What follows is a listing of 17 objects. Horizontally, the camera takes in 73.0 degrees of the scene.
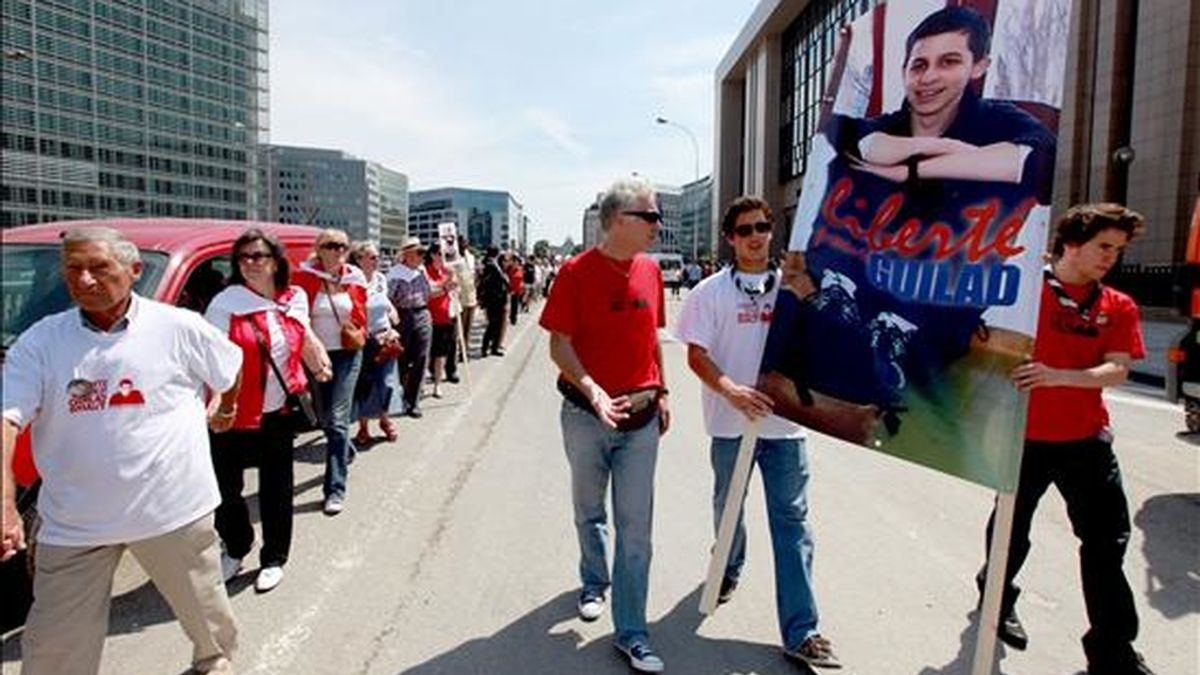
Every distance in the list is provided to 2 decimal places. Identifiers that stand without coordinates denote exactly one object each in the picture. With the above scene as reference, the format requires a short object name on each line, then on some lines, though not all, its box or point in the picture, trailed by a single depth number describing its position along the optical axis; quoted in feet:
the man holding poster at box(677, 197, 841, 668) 11.21
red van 12.47
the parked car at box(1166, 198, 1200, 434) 21.35
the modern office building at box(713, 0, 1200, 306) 79.92
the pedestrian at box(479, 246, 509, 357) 47.32
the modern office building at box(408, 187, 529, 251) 509.76
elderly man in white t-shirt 8.91
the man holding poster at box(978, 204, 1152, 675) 10.83
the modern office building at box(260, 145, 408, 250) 434.30
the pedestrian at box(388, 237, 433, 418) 28.71
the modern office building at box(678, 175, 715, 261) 451.94
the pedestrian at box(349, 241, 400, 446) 23.20
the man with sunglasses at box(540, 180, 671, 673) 11.09
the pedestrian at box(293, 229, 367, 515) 18.24
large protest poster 8.66
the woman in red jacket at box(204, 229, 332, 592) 13.58
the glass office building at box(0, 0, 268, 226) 264.52
